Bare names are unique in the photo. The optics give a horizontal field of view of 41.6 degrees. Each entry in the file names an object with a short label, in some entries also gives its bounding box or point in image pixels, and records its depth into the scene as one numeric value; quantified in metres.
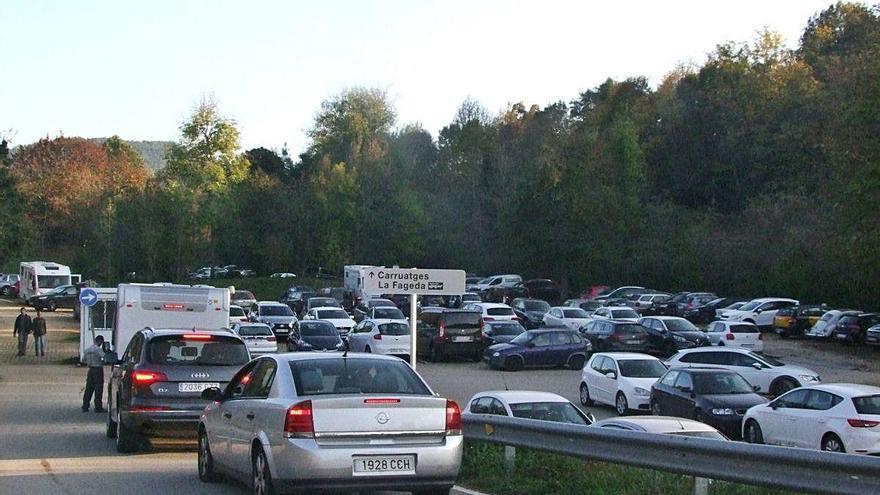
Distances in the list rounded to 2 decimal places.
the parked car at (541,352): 38.41
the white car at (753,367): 29.31
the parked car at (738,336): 40.91
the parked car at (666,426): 14.67
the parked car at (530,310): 53.56
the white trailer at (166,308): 26.92
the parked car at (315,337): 41.28
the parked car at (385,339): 40.19
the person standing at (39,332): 43.22
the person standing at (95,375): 23.62
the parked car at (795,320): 50.62
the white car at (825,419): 18.47
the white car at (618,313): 48.72
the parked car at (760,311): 52.03
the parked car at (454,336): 41.88
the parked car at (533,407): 17.45
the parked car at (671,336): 41.91
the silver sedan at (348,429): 9.72
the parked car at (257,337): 40.75
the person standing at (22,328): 43.28
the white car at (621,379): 27.02
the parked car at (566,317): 49.41
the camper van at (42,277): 74.06
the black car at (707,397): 22.88
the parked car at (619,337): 41.22
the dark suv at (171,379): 15.51
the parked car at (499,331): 43.47
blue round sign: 36.62
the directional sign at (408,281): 18.27
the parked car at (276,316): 50.47
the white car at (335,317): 49.47
